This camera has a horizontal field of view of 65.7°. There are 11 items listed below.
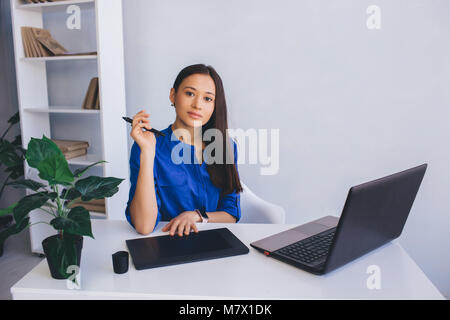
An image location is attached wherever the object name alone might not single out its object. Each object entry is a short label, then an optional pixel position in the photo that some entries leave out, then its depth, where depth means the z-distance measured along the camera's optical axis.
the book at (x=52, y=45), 2.58
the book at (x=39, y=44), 2.60
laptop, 0.91
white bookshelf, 2.46
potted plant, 0.90
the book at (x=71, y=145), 2.65
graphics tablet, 1.05
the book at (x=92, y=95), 2.55
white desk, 0.90
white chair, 1.83
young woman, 1.55
